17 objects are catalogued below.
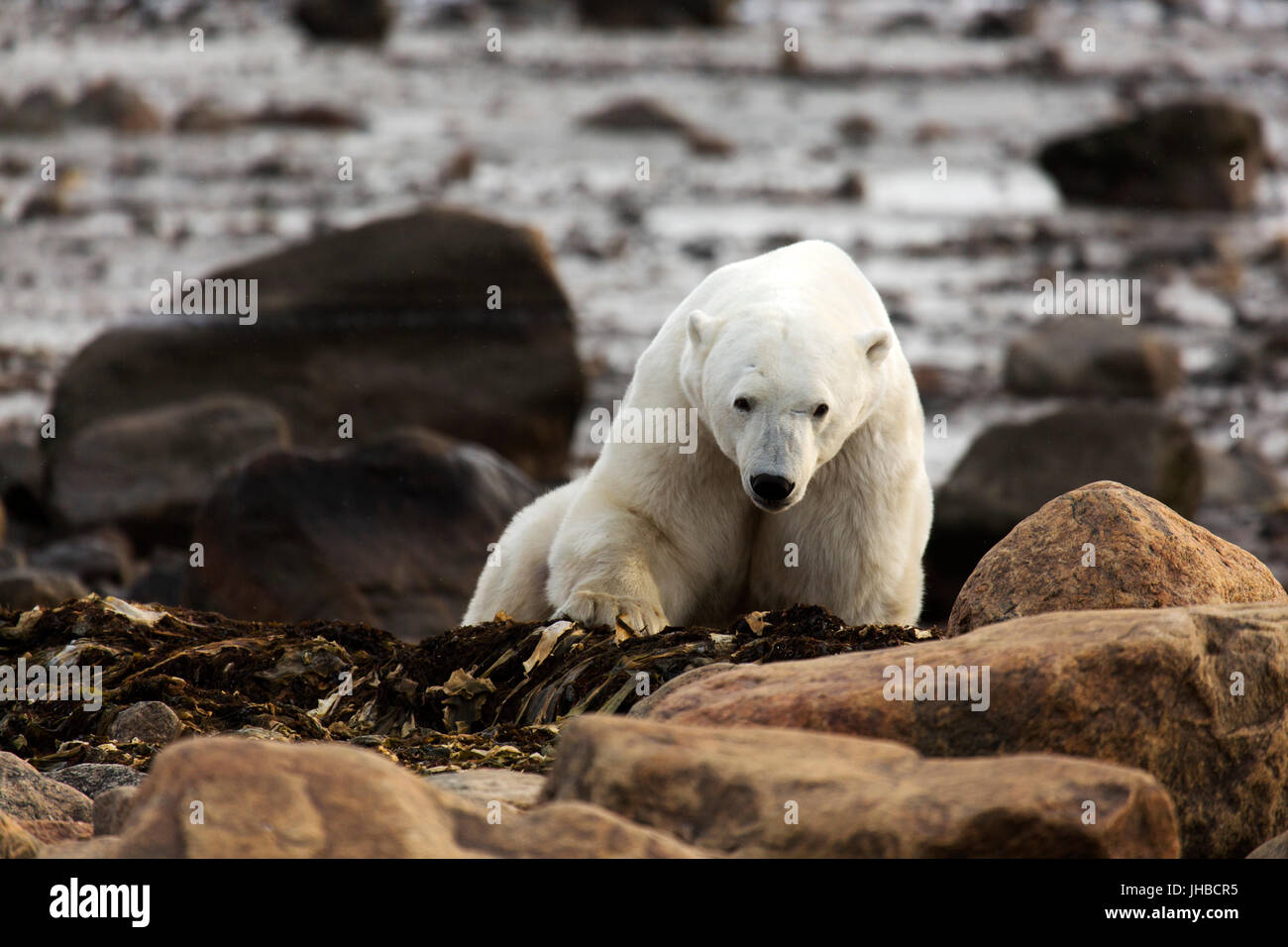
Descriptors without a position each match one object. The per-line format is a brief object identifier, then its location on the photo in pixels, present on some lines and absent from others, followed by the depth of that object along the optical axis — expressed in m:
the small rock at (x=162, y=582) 18.72
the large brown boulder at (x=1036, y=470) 20.64
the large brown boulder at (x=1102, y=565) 9.50
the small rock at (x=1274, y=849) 7.04
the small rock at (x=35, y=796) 7.92
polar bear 10.59
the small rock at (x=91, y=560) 20.84
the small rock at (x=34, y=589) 16.94
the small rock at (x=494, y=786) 7.35
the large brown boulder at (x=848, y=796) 6.16
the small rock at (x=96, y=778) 8.80
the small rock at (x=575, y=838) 6.05
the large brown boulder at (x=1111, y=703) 7.41
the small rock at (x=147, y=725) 9.80
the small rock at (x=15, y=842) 6.70
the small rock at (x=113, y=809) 7.50
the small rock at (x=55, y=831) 7.63
